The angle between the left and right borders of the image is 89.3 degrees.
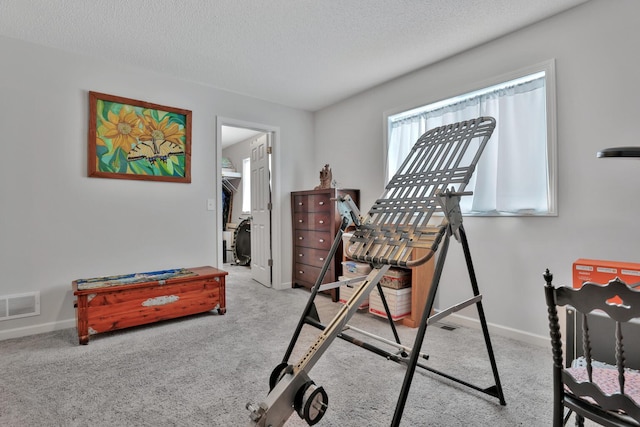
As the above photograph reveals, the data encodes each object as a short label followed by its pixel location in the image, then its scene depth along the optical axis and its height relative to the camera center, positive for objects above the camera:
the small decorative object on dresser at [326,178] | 4.17 +0.51
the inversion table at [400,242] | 1.28 -0.13
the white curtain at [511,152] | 2.54 +0.52
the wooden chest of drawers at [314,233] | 3.81 -0.19
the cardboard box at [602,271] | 1.72 -0.32
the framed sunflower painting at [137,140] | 3.11 +0.81
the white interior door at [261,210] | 4.48 +0.11
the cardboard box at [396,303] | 2.94 -0.80
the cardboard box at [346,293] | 3.38 -0.83
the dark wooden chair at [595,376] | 0.82 -0.47
